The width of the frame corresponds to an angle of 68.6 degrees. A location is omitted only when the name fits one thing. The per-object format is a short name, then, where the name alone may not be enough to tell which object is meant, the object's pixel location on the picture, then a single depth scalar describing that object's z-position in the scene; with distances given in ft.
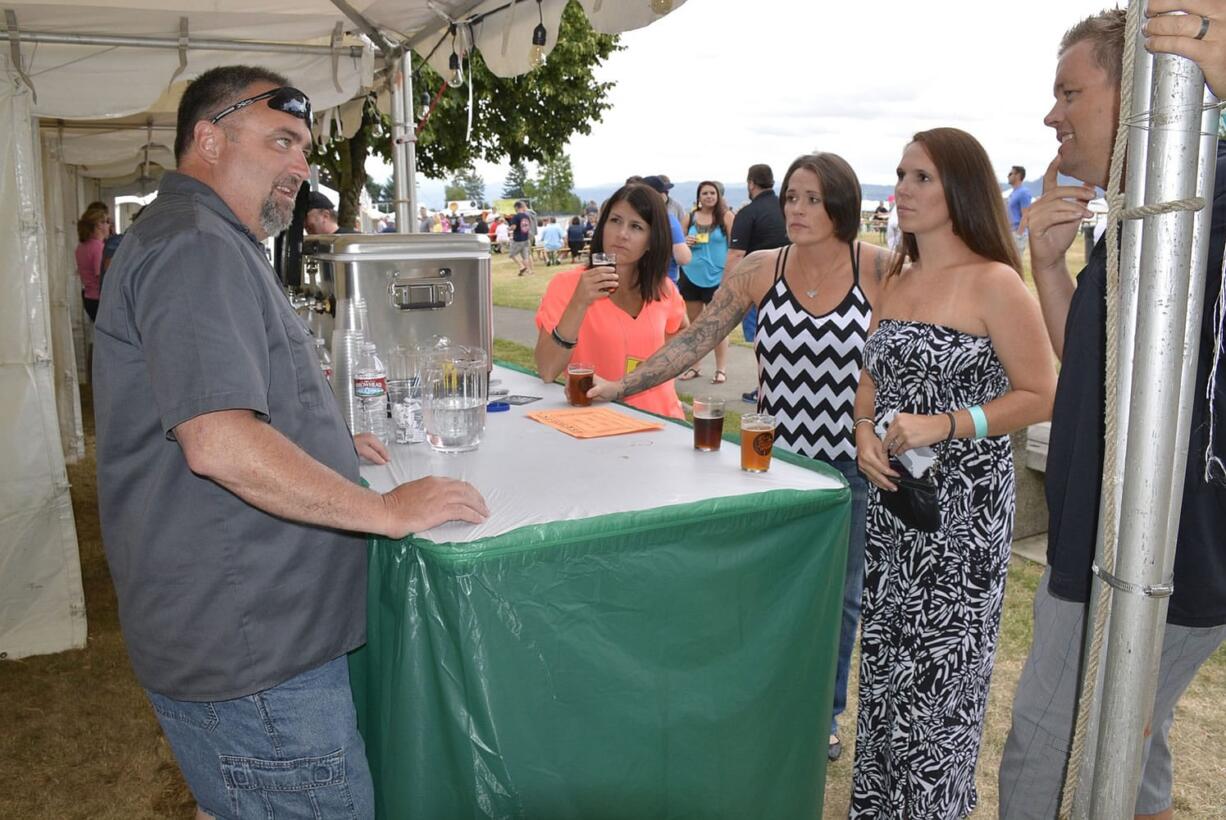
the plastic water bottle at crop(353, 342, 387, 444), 7.34
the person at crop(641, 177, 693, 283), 23.50
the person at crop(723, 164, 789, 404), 24.70
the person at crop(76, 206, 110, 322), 31.55
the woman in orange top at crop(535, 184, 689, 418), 10.53
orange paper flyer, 8.04
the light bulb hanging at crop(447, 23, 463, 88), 15.61
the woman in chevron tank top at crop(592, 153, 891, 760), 8.95
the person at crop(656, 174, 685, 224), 30.77
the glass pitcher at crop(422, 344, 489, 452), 7.36
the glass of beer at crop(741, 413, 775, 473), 6.79
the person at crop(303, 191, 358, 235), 25.91
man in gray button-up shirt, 4.83
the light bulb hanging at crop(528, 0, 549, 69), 12.87
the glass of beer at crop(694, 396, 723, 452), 7.31
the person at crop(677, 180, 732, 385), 29.76
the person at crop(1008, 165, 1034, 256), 41.16
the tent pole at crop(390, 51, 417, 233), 18.20
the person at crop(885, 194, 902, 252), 36.49
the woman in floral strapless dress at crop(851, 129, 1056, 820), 7.24
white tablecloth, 5.96
